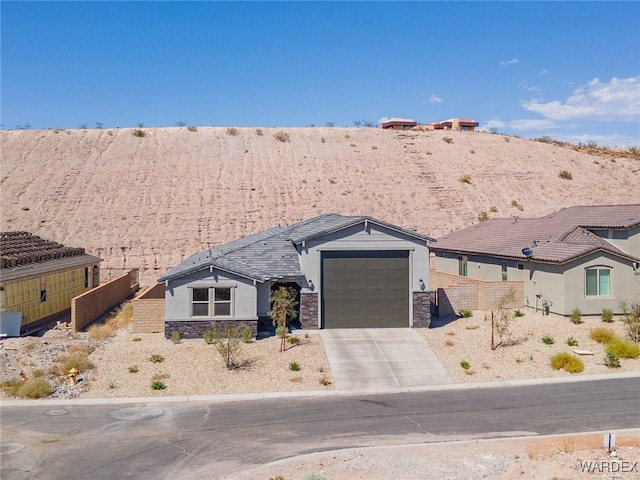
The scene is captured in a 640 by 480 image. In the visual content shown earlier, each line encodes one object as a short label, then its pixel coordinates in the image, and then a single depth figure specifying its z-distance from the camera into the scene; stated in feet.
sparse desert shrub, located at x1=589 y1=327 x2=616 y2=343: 78.74
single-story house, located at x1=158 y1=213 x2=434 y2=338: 87.66
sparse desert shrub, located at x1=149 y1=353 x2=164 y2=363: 70.74
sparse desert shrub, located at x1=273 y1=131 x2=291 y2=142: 234.99
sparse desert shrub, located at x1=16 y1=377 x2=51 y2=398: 60.29
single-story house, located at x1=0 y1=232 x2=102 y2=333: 84.69
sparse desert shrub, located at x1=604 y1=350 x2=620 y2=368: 70.64
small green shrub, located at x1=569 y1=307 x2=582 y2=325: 87.51
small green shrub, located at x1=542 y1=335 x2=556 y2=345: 78.43
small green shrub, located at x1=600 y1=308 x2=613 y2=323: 88.38
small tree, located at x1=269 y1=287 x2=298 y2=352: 79.77
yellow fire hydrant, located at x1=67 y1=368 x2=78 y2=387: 63.72
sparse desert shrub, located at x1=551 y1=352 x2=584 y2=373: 69.36
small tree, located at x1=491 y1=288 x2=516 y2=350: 78.48
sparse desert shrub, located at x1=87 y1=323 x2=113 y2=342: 83.20
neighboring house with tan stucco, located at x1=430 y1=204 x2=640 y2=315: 90.63
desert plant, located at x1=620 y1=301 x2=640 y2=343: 79.41
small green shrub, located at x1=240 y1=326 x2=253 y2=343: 77.77
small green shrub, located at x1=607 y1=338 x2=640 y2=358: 73.51
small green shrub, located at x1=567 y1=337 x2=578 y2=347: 77.97
